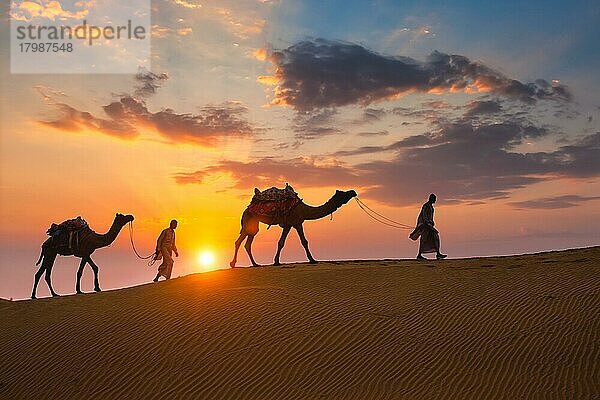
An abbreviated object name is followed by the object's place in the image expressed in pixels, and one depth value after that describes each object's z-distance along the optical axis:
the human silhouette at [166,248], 21.86
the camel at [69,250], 21.34
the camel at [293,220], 20.20
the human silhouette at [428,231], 20.62
